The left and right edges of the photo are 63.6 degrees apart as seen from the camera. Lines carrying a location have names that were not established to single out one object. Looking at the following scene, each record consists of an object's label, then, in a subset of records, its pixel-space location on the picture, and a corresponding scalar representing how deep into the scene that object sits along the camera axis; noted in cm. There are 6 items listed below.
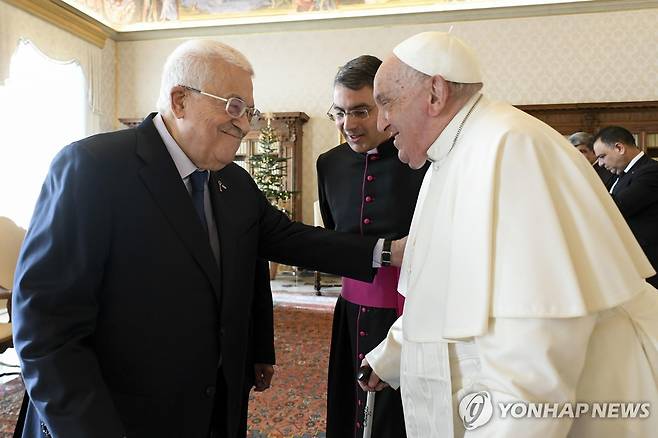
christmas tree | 959
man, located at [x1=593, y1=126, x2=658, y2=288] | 466
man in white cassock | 115
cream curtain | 841
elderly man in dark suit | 143
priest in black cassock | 226
